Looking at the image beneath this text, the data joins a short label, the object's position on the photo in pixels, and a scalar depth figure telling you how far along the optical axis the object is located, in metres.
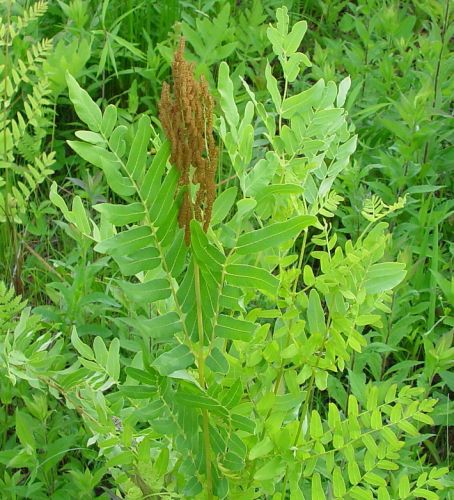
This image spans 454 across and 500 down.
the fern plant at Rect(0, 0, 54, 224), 1.64
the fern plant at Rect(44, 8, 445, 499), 1.01
